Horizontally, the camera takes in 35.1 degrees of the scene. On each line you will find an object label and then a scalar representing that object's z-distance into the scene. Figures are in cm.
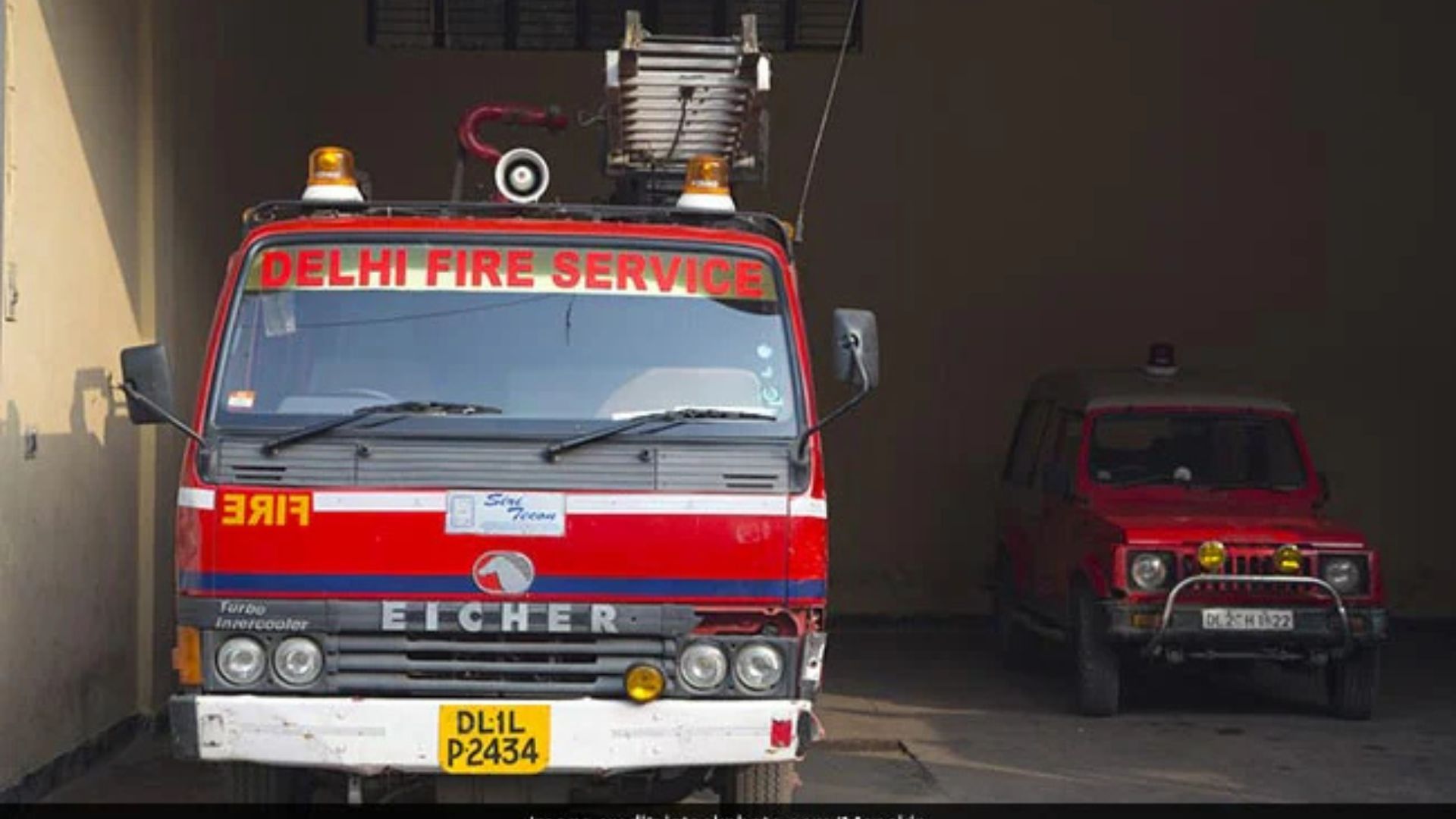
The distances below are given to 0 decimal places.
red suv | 1174
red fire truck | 720
